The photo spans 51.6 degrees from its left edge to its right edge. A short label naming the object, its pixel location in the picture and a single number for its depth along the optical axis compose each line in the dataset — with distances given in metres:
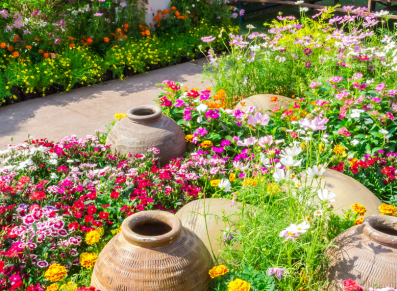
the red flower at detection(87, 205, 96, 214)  2.76
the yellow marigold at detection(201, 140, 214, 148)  3.51
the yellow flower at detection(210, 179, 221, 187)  2.65
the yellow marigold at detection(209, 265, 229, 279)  1.99
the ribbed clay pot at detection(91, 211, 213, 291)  1.88
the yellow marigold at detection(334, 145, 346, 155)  3.11
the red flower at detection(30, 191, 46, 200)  2.76
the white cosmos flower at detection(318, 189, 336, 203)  1.85
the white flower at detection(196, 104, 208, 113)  3.76
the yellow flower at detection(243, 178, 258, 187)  2.32
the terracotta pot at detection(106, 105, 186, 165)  3.58
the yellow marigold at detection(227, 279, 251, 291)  1.84
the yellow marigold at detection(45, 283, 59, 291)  2.07
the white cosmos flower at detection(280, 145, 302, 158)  1.94
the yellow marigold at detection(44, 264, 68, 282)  2.09
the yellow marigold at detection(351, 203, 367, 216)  2.23
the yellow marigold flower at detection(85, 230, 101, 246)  2.43
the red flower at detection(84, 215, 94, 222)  2.72
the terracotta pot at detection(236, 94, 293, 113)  4.32
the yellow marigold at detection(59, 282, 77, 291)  2.15
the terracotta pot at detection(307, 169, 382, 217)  2.71
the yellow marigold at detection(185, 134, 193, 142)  3.86
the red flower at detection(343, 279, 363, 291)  1.72
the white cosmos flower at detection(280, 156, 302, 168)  1.93
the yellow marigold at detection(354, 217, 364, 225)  2.30
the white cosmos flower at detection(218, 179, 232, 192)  2.22
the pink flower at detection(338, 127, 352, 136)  3.37
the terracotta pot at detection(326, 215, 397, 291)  1.90
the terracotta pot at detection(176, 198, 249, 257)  2.47
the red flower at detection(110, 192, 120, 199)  2.84
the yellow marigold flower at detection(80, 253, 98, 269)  2.30
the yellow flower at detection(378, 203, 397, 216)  2.27
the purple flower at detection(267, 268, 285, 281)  1.97
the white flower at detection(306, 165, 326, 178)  1.89
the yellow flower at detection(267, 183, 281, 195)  2.33
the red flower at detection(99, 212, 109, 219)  2.67
